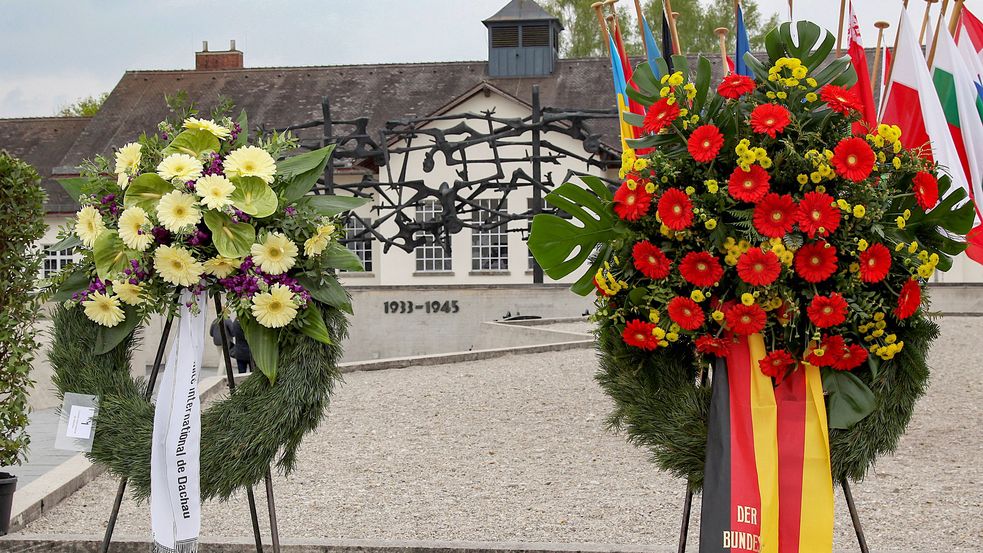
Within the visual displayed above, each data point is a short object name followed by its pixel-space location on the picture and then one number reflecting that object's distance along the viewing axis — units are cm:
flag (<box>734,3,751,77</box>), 652
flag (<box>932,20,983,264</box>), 835
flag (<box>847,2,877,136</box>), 705
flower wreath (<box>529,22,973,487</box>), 409
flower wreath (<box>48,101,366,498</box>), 453
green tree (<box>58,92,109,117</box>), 5050
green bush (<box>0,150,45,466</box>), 618
